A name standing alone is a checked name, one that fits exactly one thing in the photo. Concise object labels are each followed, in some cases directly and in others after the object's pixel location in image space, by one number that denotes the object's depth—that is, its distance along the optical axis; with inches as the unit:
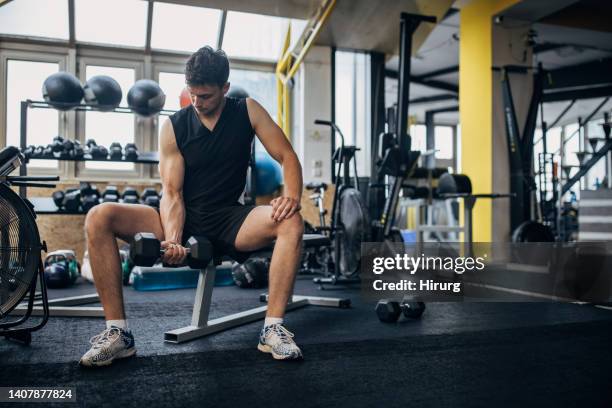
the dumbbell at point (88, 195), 176.2
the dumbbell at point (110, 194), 178.9
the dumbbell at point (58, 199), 173.8
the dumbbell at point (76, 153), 174.2
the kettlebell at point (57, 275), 146.6
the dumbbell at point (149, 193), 185.2
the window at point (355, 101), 235.8
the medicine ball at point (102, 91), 175.0
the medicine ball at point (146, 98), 181.1
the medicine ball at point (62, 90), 169.6
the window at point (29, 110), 209.2
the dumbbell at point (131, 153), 180.7
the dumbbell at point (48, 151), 169.7
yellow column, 201.0
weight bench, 76.2
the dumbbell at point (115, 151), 180.2
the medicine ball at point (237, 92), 188.4
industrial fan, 72.3
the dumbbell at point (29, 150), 165.5
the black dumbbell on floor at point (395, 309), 88.6
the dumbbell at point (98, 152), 177.2
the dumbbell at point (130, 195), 180.3
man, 67.1
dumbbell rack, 169.0
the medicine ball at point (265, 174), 199.8
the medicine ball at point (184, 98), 192.1
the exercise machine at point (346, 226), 131.9
